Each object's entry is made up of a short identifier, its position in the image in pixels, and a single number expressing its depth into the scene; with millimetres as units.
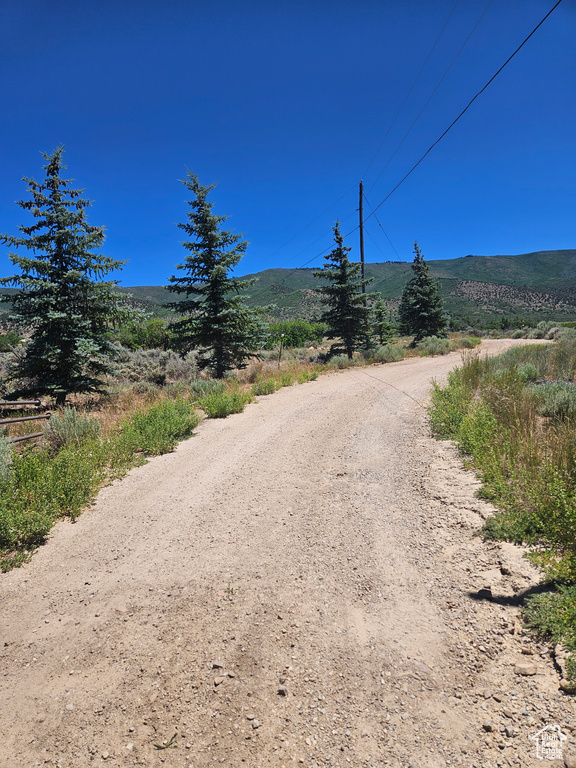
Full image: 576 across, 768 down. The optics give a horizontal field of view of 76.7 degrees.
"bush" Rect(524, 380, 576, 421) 5805
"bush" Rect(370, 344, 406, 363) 20320
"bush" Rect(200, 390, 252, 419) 9211
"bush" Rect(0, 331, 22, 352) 25505
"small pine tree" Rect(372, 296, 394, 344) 28042
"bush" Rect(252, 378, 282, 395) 11875
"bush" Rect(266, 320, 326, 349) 30734
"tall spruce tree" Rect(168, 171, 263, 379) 14164
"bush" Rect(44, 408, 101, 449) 6655
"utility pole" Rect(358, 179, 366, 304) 25266
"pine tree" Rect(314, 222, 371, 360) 19688
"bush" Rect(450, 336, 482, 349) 24109
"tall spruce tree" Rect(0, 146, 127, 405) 10539
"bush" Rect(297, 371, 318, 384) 14160
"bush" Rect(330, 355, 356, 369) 18719
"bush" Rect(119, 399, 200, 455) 6699
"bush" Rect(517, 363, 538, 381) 8720
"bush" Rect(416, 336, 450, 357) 22516
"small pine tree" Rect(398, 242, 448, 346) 29531
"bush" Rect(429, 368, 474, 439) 6462
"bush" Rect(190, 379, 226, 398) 11111
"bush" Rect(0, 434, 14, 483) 4813
